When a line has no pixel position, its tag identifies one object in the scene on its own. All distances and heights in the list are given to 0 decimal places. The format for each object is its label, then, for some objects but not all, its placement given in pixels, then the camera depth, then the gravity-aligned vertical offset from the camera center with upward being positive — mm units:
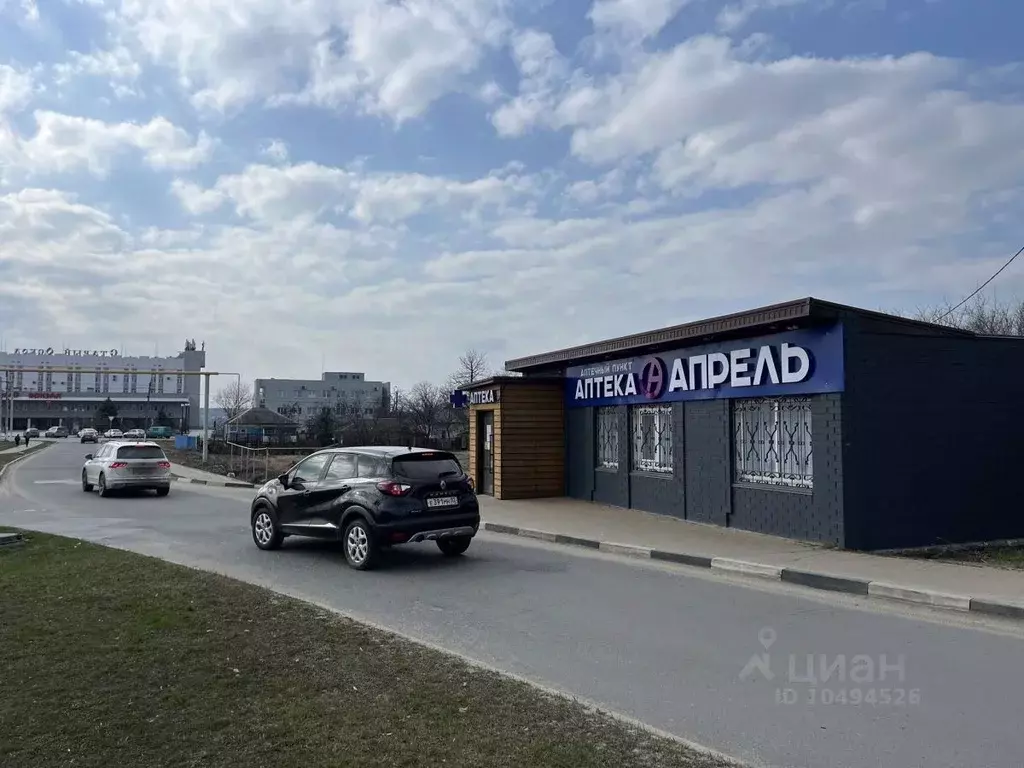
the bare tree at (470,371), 68875 +5376
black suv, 10344 -920
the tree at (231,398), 107238 +4714
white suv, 21578 -994
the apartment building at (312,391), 125625 +6705
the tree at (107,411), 104438 +2678
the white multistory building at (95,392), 117625 +6088
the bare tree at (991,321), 34197 +5038
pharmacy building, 11352 +138
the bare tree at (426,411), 56688 +1747
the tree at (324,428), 53969 +373
